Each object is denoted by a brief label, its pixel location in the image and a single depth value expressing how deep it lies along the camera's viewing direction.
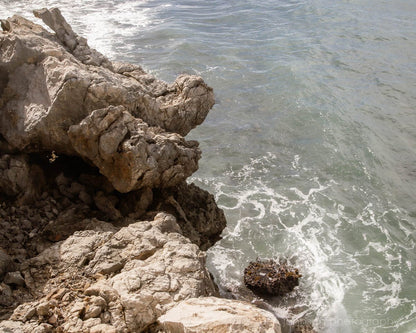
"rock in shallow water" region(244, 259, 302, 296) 11.05
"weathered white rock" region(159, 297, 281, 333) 4.58
